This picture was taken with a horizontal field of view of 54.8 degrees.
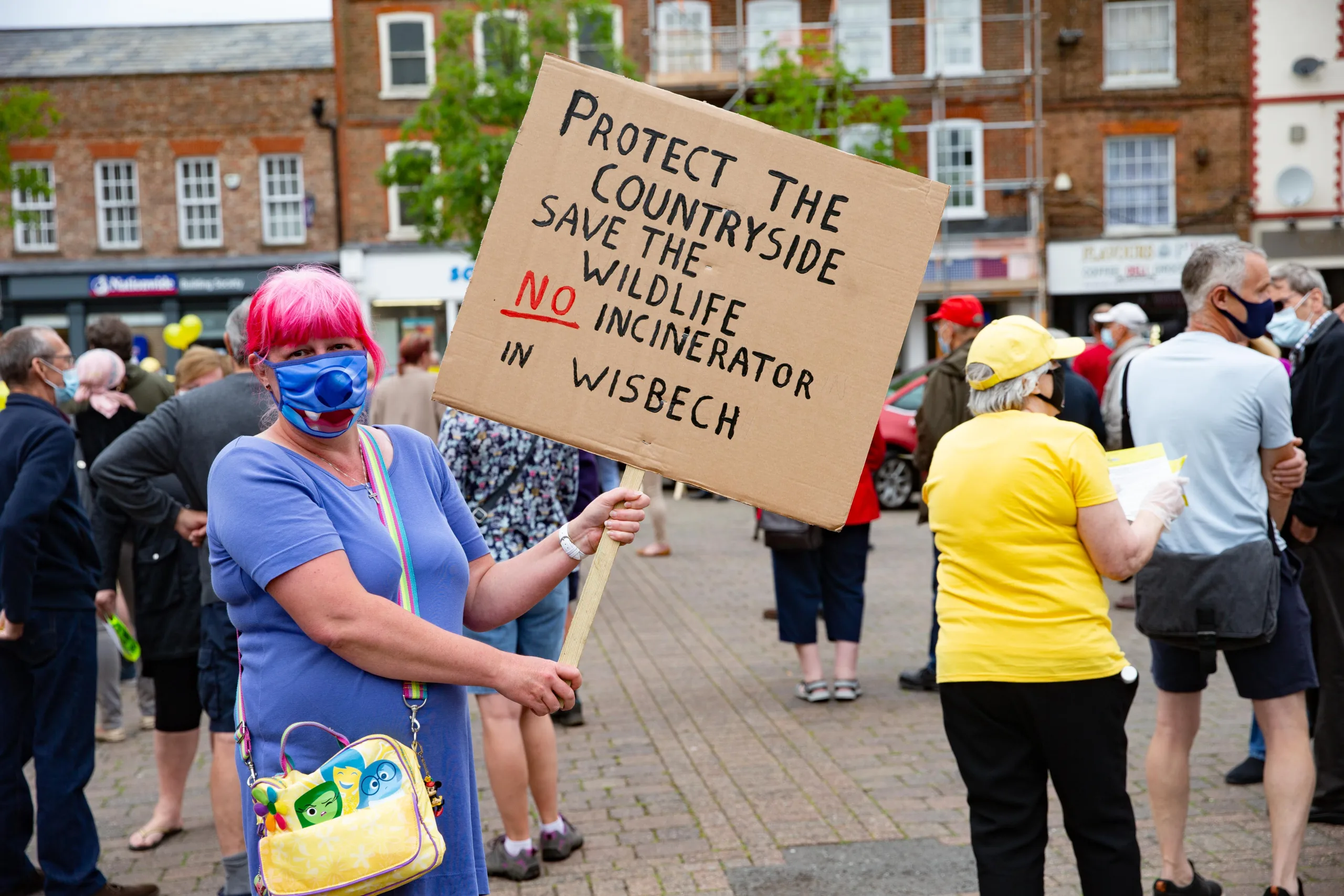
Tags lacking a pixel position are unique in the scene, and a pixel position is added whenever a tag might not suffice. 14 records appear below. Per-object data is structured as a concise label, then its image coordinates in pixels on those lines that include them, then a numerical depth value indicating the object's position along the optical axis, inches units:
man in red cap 268.7
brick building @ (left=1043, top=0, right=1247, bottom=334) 1103.6
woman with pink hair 92.3
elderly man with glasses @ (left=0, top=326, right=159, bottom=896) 179.3
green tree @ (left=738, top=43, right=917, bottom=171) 960.3
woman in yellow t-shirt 132.3
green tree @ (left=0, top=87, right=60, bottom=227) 775.7
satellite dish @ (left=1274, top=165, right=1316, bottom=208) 1088.8
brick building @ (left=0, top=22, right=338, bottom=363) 1139.3
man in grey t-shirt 158.2
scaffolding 1114.7
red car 628.7
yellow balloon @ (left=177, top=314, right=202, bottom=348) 410.3
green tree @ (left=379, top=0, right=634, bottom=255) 828.6
